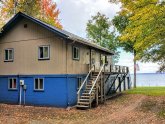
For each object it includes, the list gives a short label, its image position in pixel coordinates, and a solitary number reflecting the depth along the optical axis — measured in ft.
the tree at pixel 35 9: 75.55
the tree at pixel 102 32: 95.81
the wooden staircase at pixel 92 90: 42.71
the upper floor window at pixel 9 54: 50.37
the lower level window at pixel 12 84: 49.72
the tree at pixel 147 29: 36.42
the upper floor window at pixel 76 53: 47.17
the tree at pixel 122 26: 90.82
